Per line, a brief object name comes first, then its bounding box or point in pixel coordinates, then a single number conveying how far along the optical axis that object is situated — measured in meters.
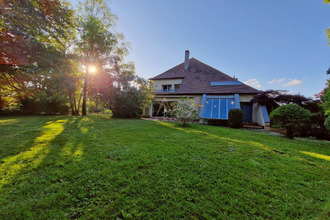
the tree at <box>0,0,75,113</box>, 4.14
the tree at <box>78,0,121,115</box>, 14.36
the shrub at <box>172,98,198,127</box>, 9.18
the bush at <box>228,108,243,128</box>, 10.07
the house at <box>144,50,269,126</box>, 12.39
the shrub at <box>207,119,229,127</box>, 11.33
